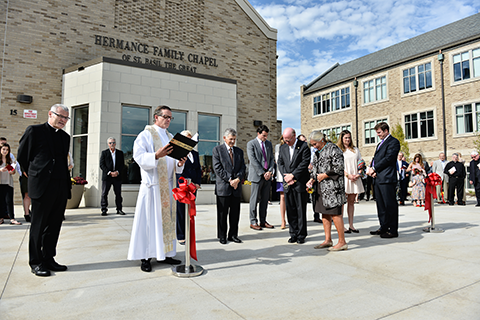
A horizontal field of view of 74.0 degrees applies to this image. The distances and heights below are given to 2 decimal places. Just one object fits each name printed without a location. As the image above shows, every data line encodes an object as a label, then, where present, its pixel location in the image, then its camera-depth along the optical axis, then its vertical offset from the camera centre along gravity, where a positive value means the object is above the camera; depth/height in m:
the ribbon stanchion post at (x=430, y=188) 6.54 -0.19
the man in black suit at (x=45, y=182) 3.71 -0.03
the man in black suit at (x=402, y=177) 12.30 +0.08
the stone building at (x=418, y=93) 21.28 +6.90
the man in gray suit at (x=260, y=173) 6.74 +0.13
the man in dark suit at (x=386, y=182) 5.89 -0.05
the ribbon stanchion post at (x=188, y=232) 3.66 -0.64
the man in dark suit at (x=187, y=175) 5.71 +0.08
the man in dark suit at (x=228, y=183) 5.52 -0.07
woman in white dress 6.41 +0.15
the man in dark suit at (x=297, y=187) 5.55 -0.14
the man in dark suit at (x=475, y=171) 12.10 +0.31
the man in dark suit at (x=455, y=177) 12.28 +0.08
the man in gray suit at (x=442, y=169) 13.04 +0.42
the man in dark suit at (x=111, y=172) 8.79 +0.20
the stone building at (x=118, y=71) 10.81 +3.93
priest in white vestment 3.80 -0.28
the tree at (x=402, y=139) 23.55 +3.01
